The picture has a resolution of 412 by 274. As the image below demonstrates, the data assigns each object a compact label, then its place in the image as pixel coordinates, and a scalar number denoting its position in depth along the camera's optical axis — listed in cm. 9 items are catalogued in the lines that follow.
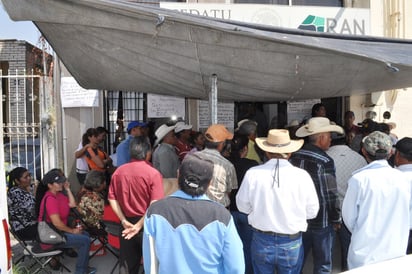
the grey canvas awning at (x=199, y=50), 277
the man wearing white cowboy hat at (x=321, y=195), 334
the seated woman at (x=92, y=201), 454
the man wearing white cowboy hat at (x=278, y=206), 288
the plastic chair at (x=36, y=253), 414
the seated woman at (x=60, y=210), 409
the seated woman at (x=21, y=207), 438
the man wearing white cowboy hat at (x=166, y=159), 467
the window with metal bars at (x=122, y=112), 727
